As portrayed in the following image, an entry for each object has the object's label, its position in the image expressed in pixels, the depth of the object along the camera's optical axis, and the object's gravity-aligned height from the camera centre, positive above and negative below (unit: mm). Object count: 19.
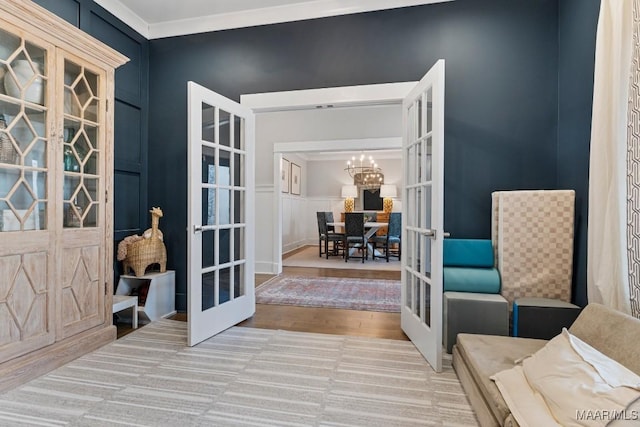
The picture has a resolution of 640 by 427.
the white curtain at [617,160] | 1619 +276
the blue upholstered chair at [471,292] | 2266 -607
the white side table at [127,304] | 2768 -821
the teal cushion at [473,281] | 2447 -521
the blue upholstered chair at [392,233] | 6546 -456
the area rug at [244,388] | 1673 -1061
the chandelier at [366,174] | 9297 +1081
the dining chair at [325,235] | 6859 -503
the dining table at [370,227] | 6773 -327
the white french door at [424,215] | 2166 -22
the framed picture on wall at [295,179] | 8320 +846
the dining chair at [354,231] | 6348 -388
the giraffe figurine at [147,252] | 3025 -399
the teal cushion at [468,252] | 2574 -324
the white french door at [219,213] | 2531 -24
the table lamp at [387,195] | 9078 +460
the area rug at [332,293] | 3699 -1050
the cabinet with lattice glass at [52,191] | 1964 +124
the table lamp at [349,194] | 9242 +488
